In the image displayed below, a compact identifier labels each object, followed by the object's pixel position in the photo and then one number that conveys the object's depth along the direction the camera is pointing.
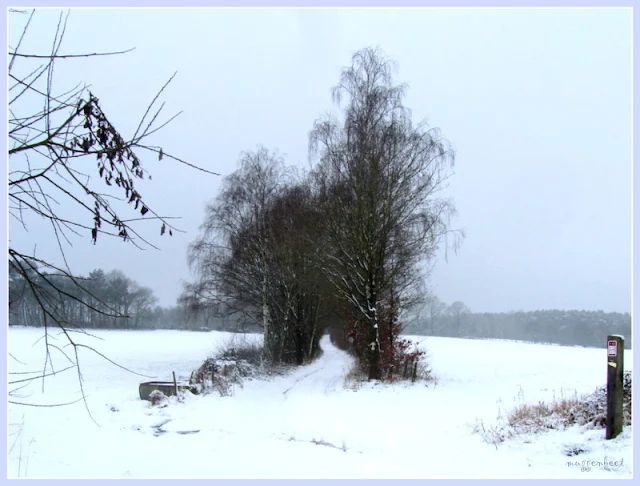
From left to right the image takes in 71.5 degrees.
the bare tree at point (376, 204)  12.58
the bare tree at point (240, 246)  19.03
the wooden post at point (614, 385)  4.97
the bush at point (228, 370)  10.81
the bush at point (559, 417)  5.62
